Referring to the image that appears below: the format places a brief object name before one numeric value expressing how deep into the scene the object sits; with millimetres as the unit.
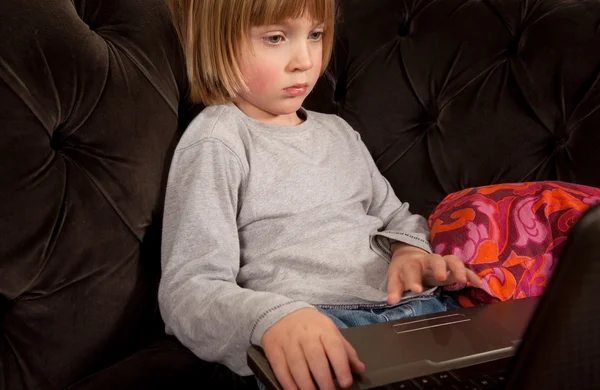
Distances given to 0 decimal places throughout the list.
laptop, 287
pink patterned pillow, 936
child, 854
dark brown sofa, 837
